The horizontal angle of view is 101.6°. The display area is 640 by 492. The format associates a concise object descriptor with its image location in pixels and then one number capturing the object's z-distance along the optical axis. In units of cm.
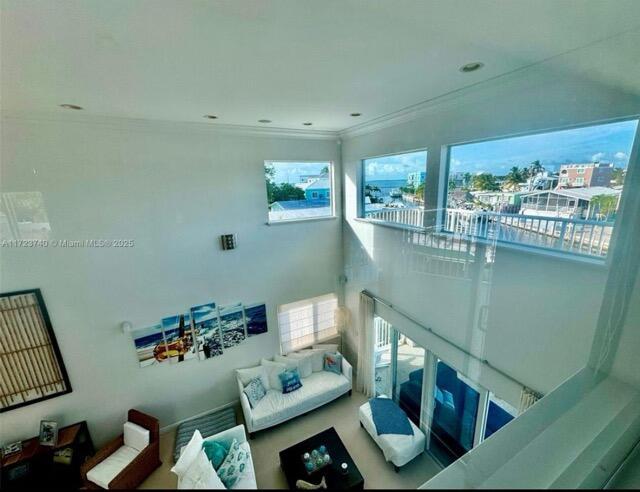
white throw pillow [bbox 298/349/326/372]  428
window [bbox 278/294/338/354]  461
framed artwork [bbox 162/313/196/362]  377
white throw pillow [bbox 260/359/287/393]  406
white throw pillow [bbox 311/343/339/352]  453
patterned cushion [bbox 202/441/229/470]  146
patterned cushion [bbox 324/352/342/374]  421
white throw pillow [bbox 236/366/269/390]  414
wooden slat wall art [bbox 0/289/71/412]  295
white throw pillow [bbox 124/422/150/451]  308
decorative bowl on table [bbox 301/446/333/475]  202
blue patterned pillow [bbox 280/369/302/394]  396
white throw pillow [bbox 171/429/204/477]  121
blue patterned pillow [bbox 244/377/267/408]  387
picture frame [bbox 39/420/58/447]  311
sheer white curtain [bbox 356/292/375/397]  371
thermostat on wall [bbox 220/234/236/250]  389
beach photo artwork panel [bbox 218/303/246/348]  411
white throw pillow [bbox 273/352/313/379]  421
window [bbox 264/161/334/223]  420
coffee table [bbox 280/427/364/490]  145
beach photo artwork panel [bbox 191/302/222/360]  393
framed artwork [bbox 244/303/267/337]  428
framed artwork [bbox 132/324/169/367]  361
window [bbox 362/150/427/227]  321
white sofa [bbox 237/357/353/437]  354
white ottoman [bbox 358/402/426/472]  218
